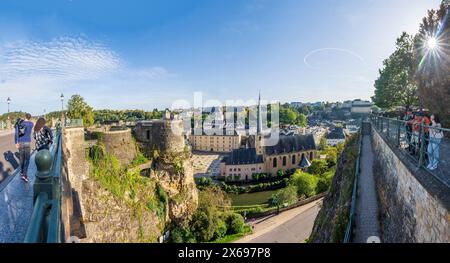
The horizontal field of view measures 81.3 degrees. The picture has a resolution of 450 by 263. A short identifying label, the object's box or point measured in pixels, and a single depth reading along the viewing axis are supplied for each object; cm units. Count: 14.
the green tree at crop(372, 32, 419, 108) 2648
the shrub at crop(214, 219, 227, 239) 2614
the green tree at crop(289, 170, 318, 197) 3809
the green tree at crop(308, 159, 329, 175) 4844
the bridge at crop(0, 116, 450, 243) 264
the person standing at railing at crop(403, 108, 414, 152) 618
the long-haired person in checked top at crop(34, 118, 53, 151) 641
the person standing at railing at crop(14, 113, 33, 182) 636
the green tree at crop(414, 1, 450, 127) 1520
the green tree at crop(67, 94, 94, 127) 2731
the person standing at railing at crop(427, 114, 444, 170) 444
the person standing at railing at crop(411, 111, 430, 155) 516
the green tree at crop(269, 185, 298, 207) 3410
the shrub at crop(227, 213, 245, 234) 2736
